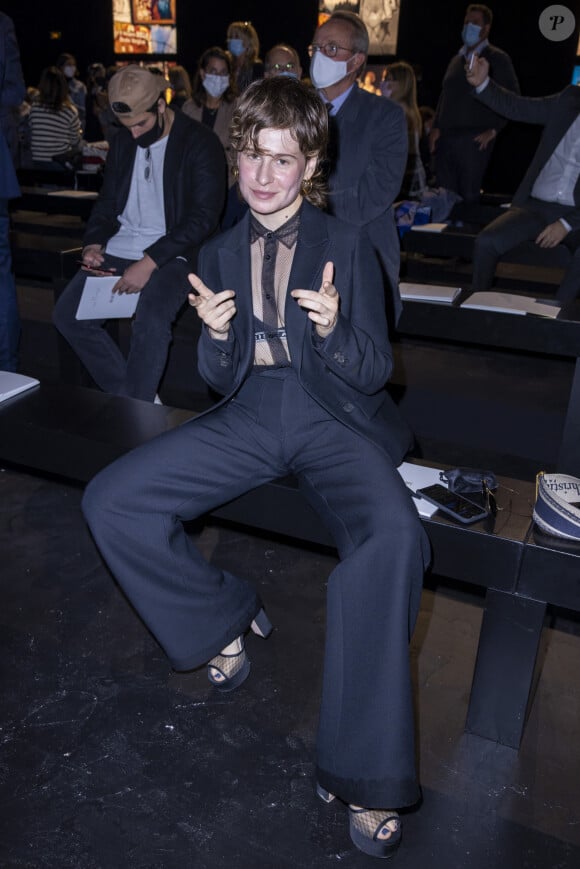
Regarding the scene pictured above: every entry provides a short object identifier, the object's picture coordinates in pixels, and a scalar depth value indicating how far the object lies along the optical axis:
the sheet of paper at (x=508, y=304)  2.80
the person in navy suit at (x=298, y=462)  1.43
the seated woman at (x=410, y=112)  4.97
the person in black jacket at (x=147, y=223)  2.87
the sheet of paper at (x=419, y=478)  1.70
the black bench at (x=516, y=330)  2.73
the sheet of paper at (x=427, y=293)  2.98
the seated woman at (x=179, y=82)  6.65
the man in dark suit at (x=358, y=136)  2.86
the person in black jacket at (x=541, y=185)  3.59
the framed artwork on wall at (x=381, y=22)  9.32
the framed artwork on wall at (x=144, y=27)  11.07
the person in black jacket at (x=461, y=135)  5.49
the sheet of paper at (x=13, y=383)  2.30
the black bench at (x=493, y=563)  1.58
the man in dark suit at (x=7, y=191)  2.95
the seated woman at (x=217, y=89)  4.28
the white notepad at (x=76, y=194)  5.21
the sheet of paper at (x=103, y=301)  2.96
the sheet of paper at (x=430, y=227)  4.38
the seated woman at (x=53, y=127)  6.77
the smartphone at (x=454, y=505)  1.64
